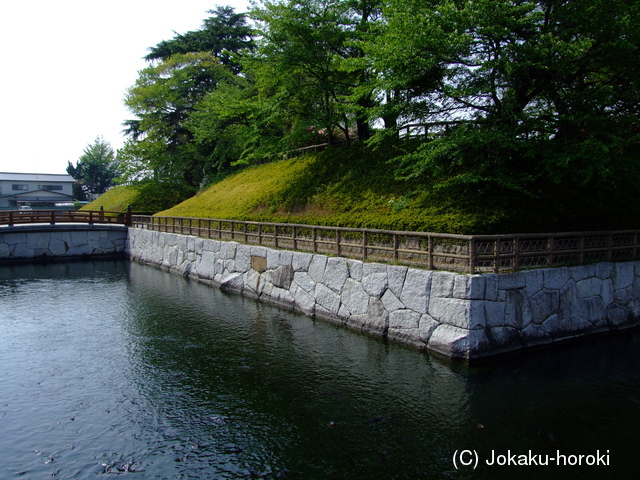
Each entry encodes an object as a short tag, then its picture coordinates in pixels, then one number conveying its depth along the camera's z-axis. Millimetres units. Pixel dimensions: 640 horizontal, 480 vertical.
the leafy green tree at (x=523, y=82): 14055
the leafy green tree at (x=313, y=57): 24953
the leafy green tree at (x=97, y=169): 84938
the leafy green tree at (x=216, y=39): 49375
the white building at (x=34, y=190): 72688
